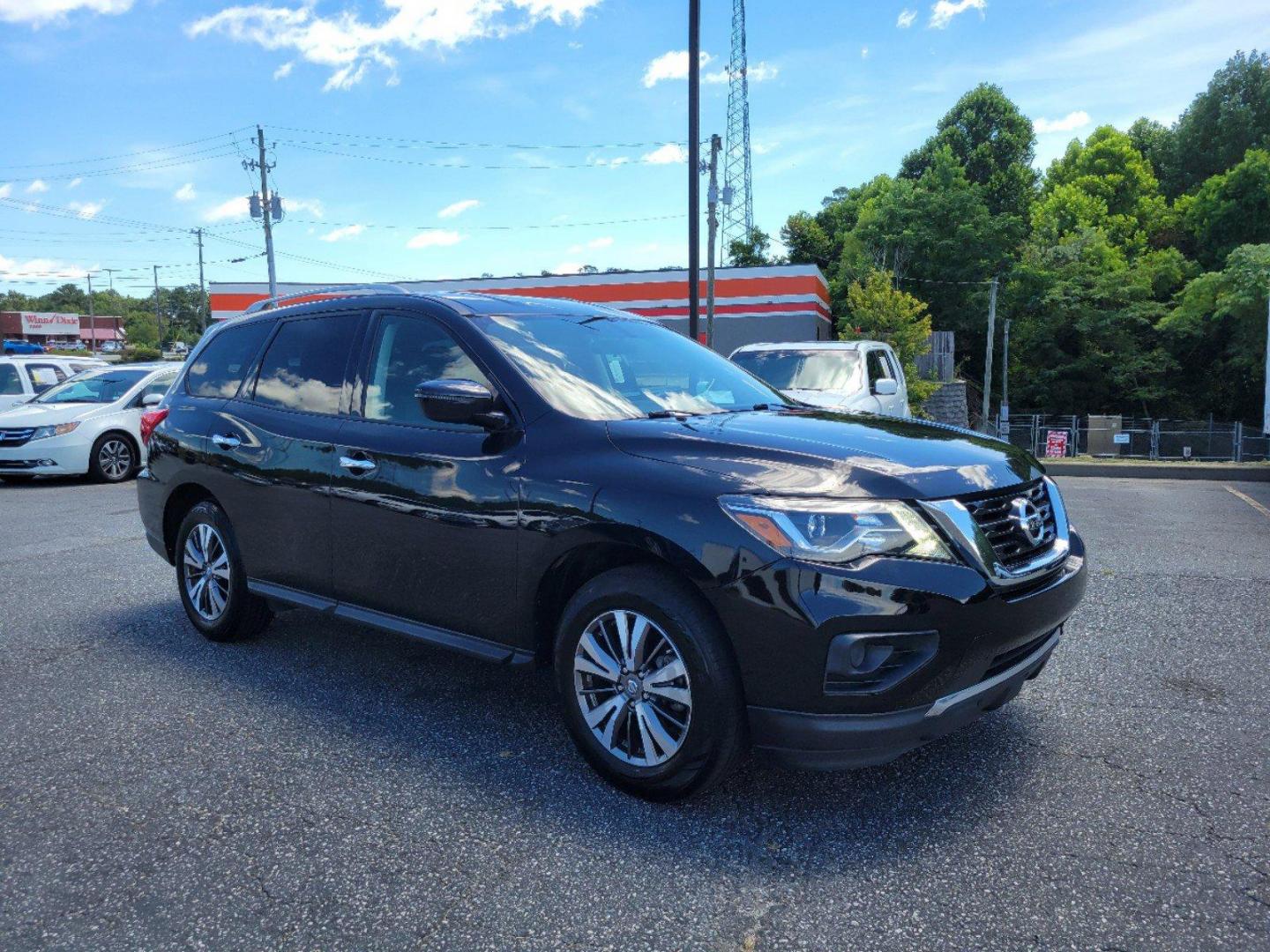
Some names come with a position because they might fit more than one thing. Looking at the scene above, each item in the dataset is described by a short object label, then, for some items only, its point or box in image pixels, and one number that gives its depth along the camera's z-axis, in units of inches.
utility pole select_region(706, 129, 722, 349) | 792.9
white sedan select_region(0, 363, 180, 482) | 466.9
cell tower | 1701.5
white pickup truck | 409.7
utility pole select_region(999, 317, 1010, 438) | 1714.3
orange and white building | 1185.4
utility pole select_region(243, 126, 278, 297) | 1419.8
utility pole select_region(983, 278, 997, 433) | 1791.3
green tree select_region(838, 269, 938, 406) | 1406.3
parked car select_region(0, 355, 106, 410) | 574.6
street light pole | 583.8
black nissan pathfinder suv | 102.3
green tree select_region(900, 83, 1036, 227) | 2331.4
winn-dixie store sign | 4168.3
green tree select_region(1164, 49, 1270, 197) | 2386.8
